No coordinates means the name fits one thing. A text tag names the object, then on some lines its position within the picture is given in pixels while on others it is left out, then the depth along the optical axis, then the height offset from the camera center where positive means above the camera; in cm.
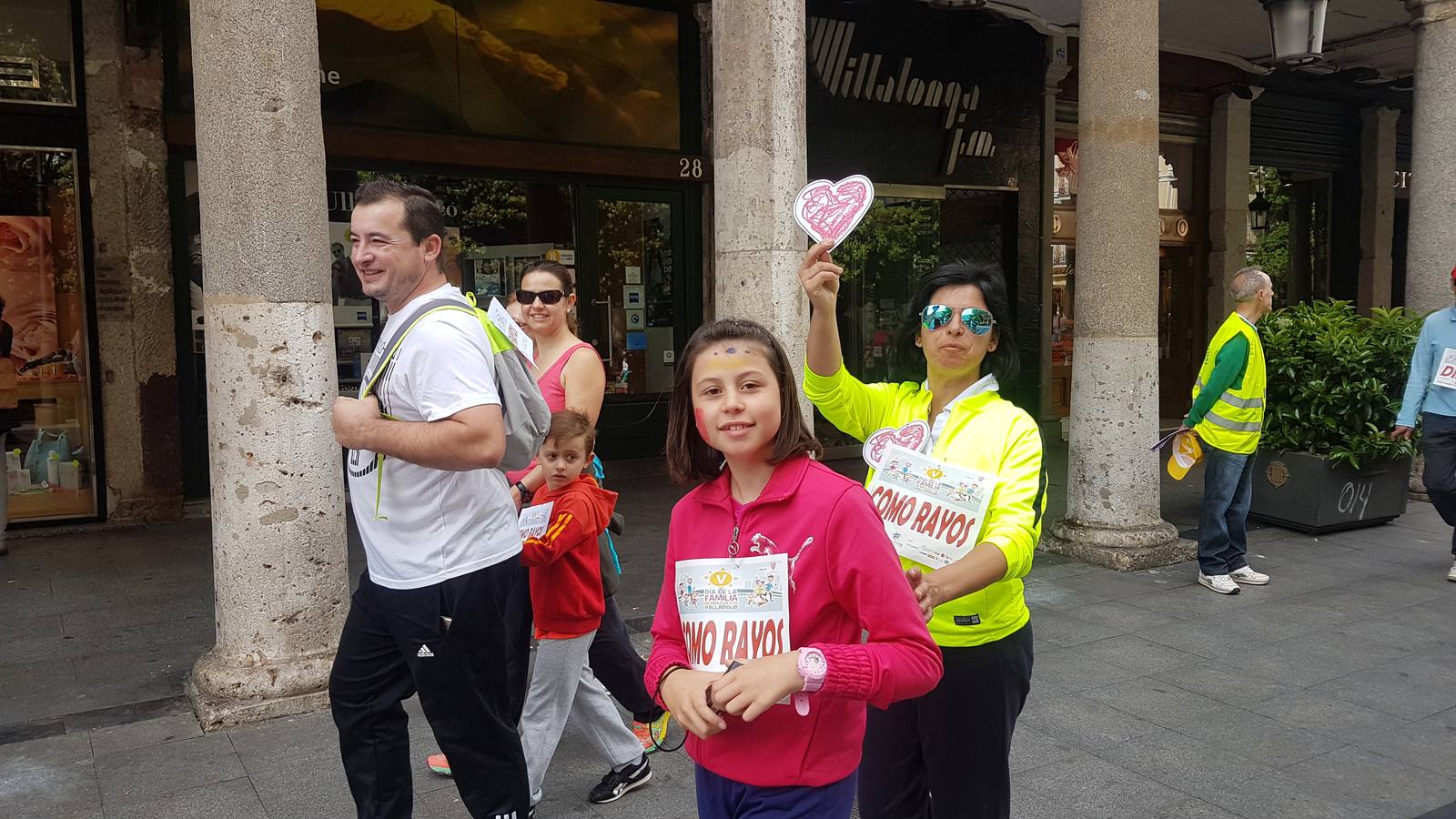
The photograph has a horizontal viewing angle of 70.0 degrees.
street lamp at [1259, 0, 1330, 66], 841 +224
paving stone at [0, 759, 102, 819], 377 -177
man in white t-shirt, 278 -63
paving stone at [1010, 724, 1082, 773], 414 -180
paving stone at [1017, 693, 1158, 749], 439 -181
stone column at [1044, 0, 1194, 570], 730 +15
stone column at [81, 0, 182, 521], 836 +40
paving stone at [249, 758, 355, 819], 376 -177
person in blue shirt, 705 -68
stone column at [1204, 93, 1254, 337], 1528 +161
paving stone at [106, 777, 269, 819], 374 -177
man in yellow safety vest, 655 -71
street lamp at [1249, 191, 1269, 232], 1634 +146
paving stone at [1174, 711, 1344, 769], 421 -181
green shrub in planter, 803 -62
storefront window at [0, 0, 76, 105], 821 +212
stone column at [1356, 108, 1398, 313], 1745 +171
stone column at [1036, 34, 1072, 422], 1353 +202
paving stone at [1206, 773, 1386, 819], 372 -181
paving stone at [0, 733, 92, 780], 416 -177
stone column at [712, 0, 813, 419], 586 +80
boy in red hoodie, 353 -94
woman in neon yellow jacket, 251 -70
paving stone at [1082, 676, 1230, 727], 464 -181
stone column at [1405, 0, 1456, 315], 954 +133
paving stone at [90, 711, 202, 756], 434 -177
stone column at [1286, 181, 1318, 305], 1816 +101
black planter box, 820 -151
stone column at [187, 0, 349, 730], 456 -24
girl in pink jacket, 198 -55
